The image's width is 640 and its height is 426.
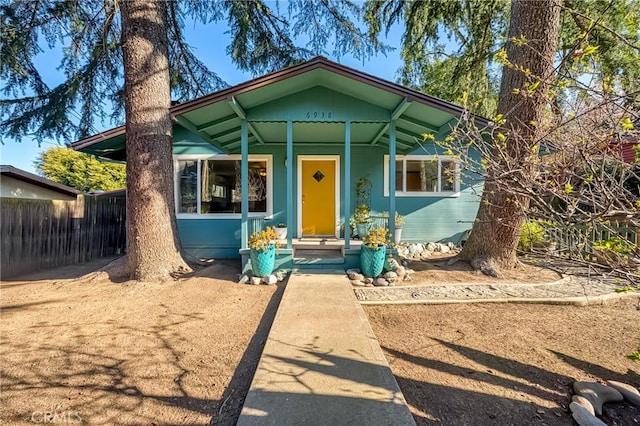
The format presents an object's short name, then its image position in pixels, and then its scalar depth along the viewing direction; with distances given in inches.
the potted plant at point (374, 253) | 212.1
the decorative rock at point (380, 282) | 203.3
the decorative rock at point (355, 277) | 211.4
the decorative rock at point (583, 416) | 80.0
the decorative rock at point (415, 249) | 301.5
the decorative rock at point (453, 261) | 243.1
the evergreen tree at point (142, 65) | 218.4
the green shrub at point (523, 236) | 246.6
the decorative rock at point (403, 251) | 296.0
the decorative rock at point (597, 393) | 90.7
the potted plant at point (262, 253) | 213.7
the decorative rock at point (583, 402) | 86.0
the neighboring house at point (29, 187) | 288.8
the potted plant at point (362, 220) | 297.0
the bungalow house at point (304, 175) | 243.1
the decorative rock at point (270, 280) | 213.3
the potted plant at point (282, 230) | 309.2
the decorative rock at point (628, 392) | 91.9
